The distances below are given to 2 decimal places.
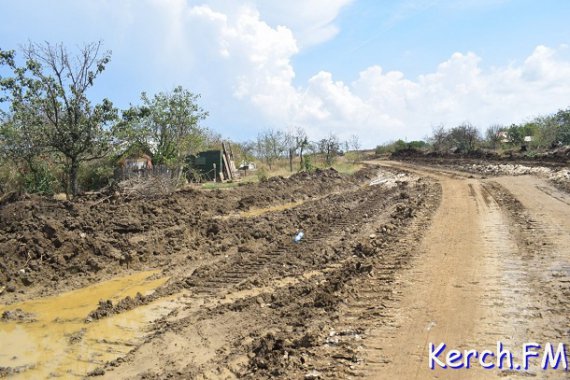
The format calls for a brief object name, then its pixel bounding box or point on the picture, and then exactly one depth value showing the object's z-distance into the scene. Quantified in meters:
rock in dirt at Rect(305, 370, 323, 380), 4.46
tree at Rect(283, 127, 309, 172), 40.65
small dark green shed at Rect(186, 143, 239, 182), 28.47
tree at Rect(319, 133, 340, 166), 43.72
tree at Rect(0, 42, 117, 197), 15.30
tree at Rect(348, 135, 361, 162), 54.78
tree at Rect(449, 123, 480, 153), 44.28
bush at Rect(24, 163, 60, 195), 19.25
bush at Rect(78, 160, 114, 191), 20.36
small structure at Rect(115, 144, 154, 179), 20.34
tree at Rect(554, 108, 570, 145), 38.22
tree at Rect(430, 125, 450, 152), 48.80
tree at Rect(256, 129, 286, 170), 45.15
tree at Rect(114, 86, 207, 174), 22.52
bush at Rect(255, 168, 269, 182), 26.08
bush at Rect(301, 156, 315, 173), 34.68
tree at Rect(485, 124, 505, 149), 44.38
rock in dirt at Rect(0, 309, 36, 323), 7.32
